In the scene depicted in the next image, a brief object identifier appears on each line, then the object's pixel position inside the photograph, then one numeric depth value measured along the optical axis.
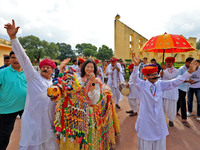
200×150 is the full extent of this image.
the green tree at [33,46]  32.03
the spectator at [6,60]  3.83
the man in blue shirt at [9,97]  2.17
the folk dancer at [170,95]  3.45
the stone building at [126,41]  15.09
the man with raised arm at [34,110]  1.67
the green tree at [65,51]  58.22
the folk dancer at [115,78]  5.22
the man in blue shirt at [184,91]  3.59
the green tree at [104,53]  33.97
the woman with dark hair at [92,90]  1.72
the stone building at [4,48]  12.66
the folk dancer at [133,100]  4.31
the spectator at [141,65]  5.56
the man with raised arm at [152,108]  2.02
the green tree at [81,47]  65.43
